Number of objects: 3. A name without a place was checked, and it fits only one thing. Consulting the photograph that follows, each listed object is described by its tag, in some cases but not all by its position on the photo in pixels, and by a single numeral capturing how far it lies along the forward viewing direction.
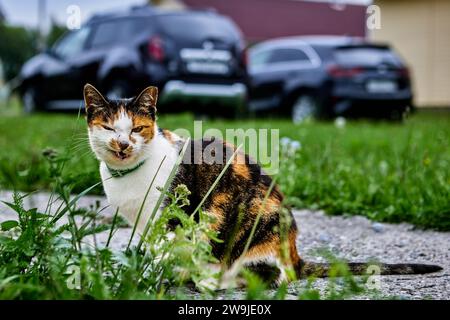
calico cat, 2.79
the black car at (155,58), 10.38
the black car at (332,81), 12.52
